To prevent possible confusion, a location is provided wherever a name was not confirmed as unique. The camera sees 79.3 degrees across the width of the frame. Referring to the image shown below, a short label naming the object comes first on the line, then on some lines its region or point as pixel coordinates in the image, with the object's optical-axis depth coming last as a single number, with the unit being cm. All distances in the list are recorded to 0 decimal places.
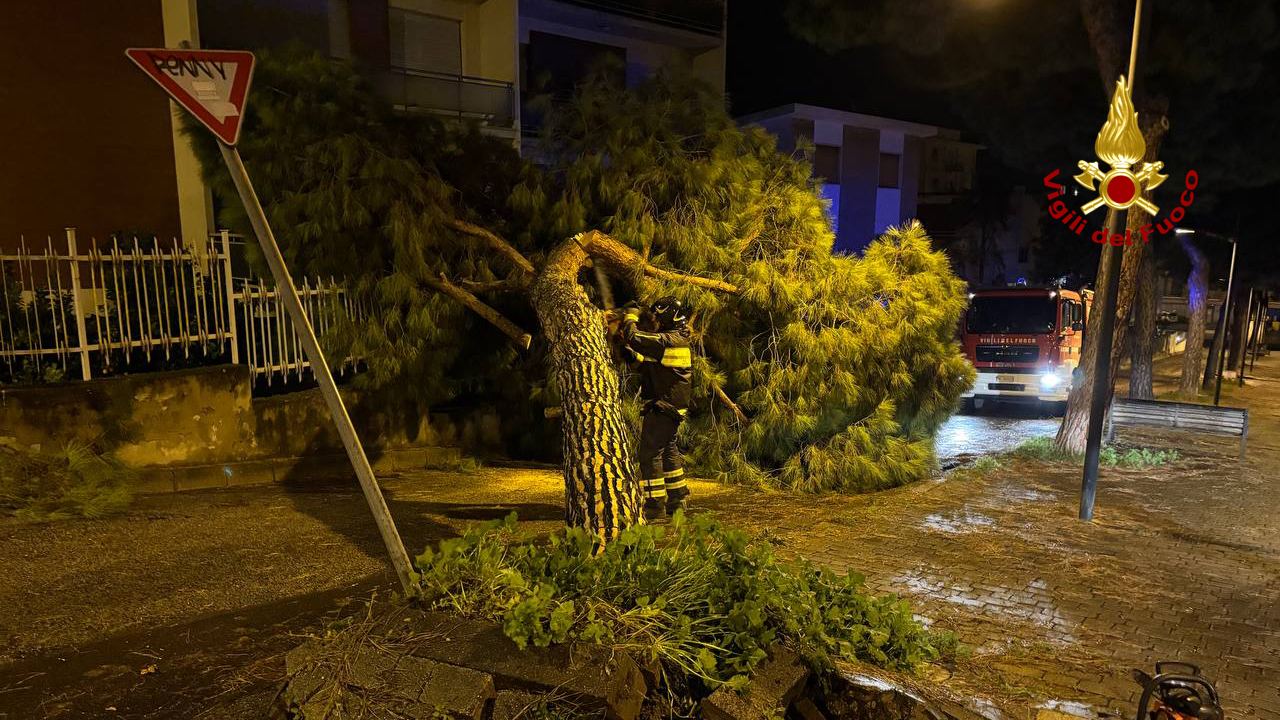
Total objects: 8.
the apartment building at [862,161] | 2502
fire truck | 1449
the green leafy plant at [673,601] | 298
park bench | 1007
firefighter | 644
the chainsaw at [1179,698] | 299
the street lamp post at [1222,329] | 1553
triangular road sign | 325
